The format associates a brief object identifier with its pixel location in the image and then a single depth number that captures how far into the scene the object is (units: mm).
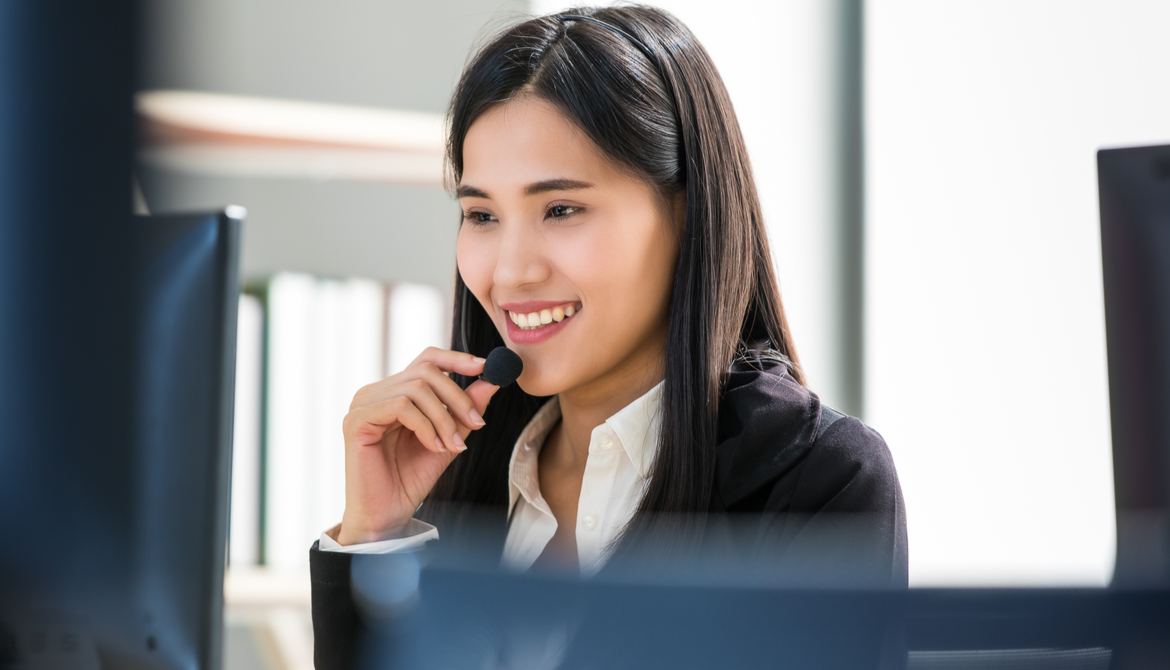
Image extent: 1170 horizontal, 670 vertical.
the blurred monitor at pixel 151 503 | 1795
